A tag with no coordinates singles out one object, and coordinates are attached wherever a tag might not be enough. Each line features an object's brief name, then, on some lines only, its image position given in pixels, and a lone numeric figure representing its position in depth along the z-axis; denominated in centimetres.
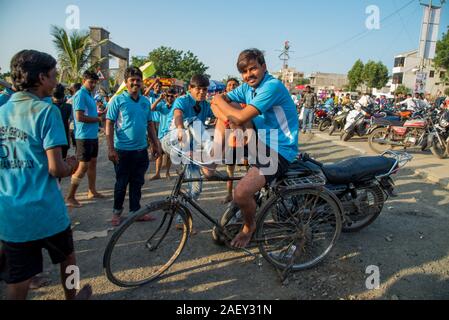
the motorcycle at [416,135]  779
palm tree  1507
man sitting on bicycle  260
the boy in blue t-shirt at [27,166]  184
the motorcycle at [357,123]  1030
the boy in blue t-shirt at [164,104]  669
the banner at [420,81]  1564
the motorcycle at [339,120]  1185
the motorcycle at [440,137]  768
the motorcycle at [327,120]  1357
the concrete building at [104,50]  1577
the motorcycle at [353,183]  301
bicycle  280
